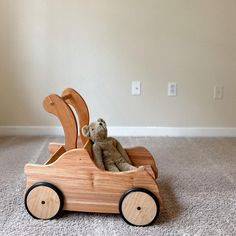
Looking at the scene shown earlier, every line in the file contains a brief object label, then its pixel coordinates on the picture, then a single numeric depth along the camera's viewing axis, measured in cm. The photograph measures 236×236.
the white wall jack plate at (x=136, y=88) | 213
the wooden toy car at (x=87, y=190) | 93
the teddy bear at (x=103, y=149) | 103
